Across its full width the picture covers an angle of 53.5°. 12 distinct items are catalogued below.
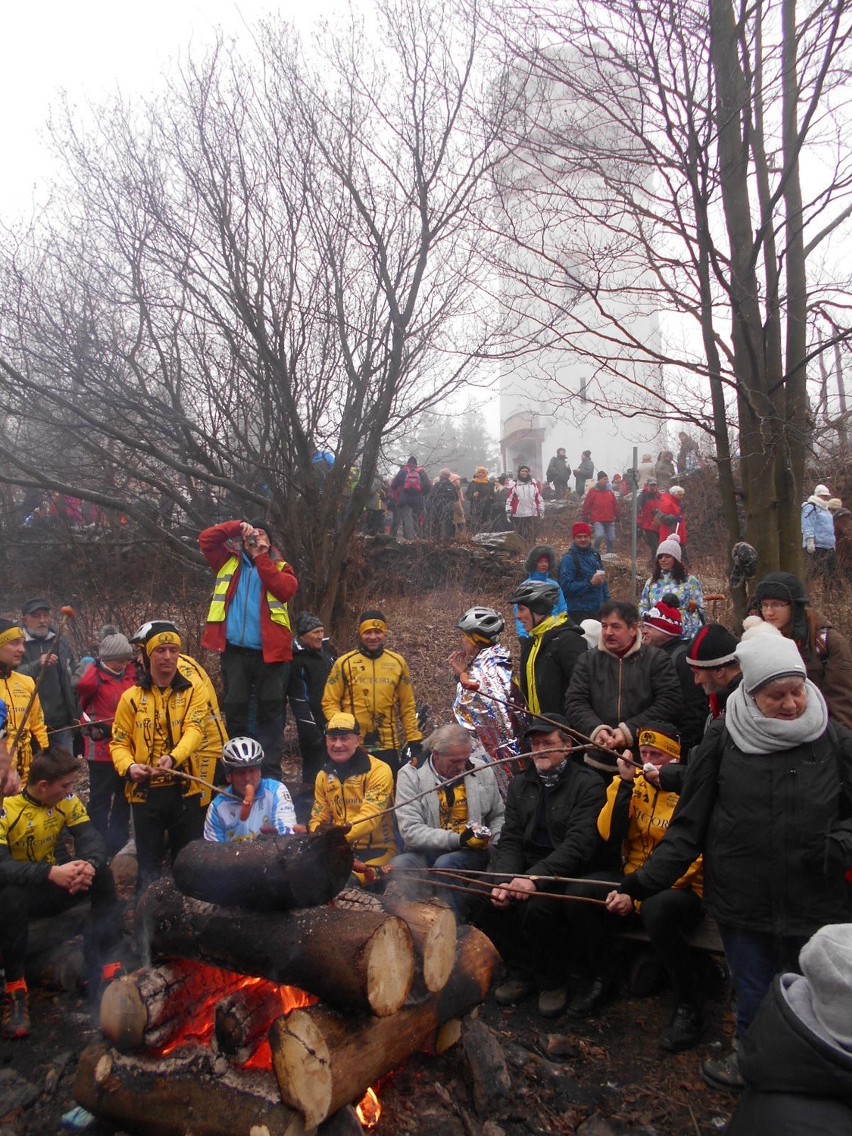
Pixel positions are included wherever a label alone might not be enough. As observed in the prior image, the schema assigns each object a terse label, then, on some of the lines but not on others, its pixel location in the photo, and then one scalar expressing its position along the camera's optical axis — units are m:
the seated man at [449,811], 5.25
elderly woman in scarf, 3.32
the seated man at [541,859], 4.61
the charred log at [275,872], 3.53
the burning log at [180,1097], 3.08
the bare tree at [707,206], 5.69
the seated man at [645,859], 4.20
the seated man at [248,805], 5.30
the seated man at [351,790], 5.48
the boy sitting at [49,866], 4.66
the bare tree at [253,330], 9.23
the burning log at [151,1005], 3.52
